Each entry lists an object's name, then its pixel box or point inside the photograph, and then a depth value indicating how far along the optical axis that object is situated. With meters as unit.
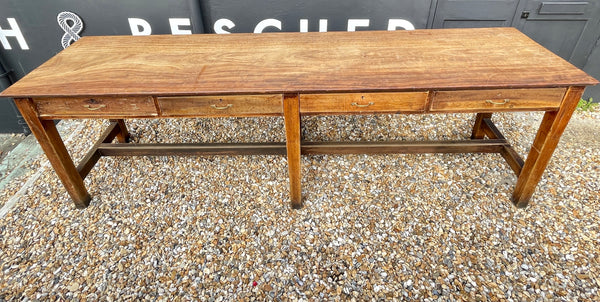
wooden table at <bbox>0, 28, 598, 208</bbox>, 1.80
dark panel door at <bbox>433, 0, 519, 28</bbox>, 3.27
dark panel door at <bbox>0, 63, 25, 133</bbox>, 4.39
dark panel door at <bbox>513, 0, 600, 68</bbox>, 3.24
